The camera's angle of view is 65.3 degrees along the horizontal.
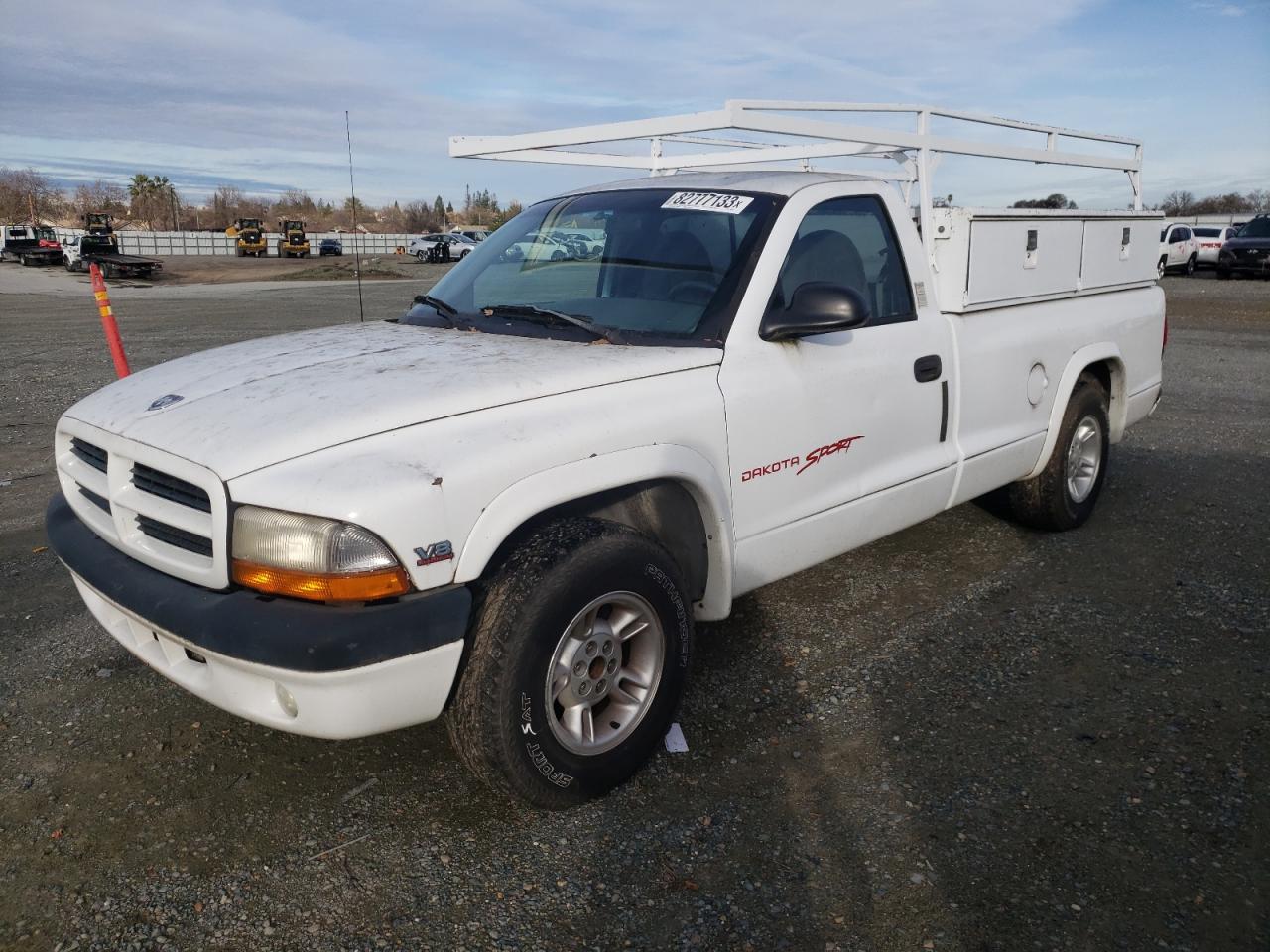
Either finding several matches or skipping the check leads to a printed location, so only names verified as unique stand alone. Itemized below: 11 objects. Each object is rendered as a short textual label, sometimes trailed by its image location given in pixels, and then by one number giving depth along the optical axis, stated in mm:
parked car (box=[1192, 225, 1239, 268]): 29531
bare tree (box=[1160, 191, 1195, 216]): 67419
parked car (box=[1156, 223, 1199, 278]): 29562
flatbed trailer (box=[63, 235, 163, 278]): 37219
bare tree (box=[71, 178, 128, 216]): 122750
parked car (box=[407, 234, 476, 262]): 49719
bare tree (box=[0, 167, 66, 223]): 108500
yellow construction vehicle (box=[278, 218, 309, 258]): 56562
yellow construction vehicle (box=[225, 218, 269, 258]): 59062
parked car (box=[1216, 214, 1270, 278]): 26844
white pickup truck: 2469
